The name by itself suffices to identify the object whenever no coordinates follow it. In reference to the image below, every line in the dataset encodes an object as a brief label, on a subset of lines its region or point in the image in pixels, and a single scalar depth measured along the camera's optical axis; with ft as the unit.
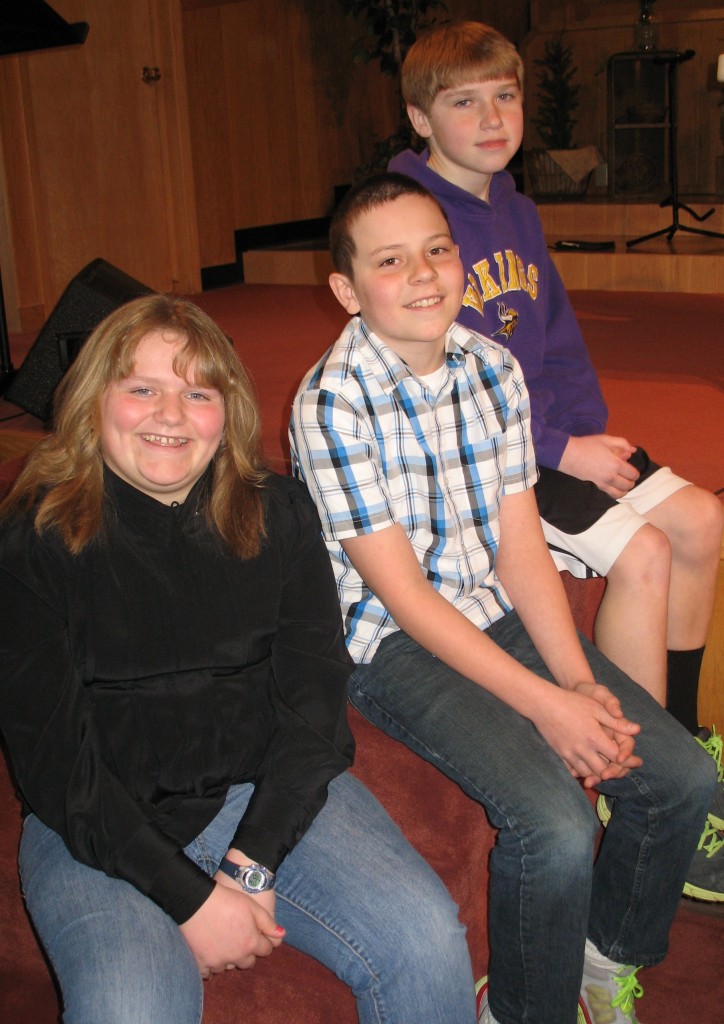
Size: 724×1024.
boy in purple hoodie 5.63
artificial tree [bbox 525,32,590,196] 24.86
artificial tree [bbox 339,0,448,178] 19.36
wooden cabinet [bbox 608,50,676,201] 22.97
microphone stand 18.54
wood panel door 15.61
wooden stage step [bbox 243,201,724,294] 16.60
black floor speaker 8.59
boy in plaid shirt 4.32
